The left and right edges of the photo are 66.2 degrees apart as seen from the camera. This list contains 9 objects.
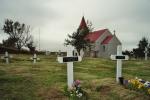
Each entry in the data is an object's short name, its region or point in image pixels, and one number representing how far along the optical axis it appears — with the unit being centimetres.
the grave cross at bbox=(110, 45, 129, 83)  557
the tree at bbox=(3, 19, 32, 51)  3133
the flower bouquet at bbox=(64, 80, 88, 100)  421
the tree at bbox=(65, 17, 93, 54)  2481
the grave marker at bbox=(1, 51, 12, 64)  1186
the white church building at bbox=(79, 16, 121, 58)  2793
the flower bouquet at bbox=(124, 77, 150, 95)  449
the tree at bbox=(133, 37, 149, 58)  2509
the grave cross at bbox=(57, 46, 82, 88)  476
